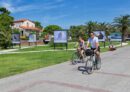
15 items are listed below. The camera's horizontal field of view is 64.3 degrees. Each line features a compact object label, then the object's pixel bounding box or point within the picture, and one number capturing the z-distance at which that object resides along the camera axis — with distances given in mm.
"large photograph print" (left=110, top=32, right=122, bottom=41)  15025
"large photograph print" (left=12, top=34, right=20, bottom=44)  14104
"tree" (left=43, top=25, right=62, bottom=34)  44533
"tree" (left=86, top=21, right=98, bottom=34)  34168
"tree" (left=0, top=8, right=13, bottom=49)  14081
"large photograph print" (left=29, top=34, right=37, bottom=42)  15025
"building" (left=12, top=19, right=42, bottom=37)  35088
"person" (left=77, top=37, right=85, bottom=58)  6046
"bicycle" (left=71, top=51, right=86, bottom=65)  6097
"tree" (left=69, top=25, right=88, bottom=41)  33478
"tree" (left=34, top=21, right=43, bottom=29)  47812
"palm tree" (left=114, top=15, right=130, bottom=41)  30095
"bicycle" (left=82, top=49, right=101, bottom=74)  4691
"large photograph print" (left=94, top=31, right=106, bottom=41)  13653
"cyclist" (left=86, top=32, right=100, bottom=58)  4760
